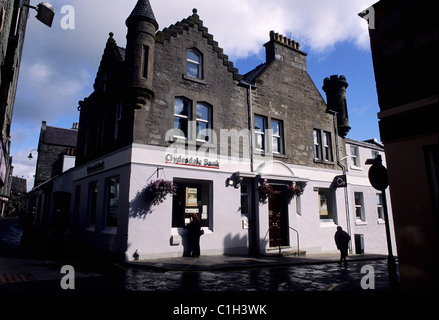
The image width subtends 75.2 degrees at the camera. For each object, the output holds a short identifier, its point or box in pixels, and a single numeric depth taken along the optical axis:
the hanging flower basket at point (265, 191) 13.98
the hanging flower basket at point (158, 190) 11.37
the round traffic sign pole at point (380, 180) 6.39
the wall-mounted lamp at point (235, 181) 13.59
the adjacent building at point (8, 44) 10.06
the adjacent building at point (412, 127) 5.06
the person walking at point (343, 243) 11.69
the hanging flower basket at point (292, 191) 14.99
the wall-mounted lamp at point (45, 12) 8.97
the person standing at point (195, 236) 11.80
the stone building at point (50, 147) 34.16
